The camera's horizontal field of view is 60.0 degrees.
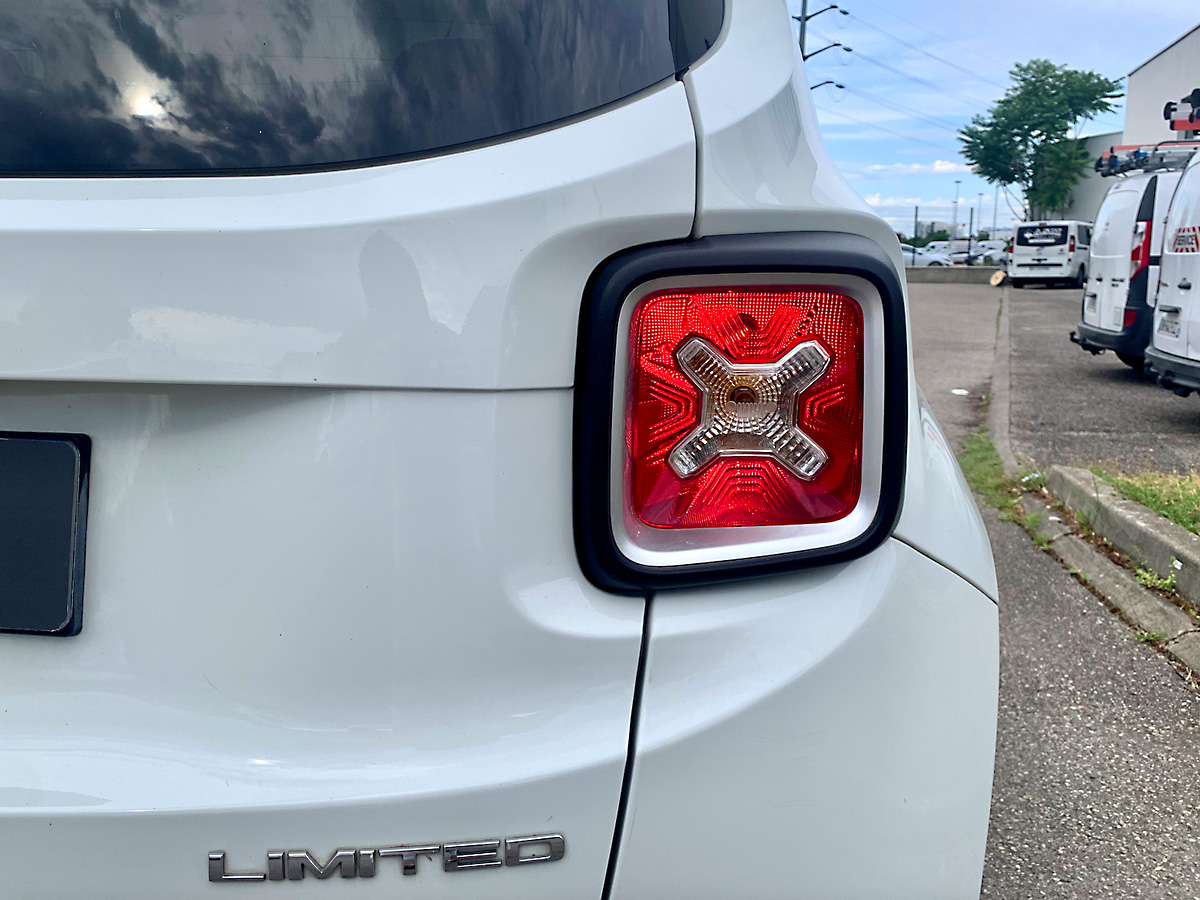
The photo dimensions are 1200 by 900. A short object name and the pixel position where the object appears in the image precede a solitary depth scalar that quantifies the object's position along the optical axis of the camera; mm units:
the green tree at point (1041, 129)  53969
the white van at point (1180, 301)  6871
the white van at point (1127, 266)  9148
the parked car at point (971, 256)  49012
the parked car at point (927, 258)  46681
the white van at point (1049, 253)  28234
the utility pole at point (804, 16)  38138
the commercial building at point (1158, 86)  34188
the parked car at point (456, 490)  946
